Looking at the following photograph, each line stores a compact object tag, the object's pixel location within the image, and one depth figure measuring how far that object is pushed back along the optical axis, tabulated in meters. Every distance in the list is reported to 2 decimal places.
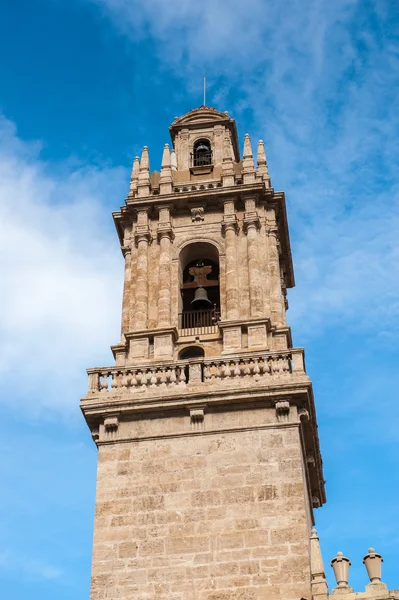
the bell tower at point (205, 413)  22.97
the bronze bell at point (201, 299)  30.03
